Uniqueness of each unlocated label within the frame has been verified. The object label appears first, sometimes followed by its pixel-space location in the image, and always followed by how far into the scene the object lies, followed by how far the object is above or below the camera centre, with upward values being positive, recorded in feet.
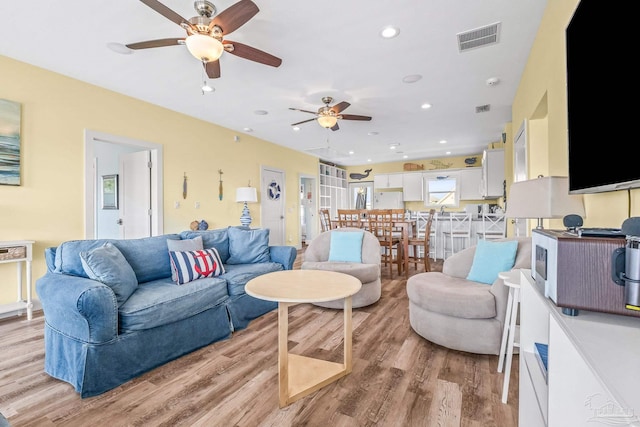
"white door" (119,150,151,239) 14.55 +1.01
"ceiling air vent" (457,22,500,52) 8.44 +5.19
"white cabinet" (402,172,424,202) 28.99 +2.54
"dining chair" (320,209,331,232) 17.70 -0.50
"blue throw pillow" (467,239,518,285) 7.63 -1.26
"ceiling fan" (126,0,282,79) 6.51 +4.42
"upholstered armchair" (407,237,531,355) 6.95 -2.39
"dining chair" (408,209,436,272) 15.40 -1.56
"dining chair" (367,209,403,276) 14.85 -0.94
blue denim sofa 5.77 -2.29
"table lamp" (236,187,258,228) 17.83 +1.14
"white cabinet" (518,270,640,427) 1.66 -0.99
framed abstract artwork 9.72 +2.43
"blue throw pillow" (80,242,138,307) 6.50 -1.23
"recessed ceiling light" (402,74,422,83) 11.30 +5.21
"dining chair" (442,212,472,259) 18.76 -1.29
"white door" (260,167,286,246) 21.45 +0.81
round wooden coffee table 5.49 -1.82
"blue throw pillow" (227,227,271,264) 10.82 -1.19
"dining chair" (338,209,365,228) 15.63 -0.41
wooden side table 9.26 -1.37
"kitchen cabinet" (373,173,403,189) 30.12 +3.39
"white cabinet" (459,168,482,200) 26.48 +2.66
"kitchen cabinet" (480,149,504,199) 17.37 +2.37
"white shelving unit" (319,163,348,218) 29.55 +2.70
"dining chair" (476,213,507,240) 17.94 -0.83
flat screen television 2.99 +1.34
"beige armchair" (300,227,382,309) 10.40 -1.90
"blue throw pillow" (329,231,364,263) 11.53 -1.31
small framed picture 16.37 +1.31
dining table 14.85 -1.15
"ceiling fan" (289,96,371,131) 12.61 +4.31
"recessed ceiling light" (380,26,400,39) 8.38 +5.20
